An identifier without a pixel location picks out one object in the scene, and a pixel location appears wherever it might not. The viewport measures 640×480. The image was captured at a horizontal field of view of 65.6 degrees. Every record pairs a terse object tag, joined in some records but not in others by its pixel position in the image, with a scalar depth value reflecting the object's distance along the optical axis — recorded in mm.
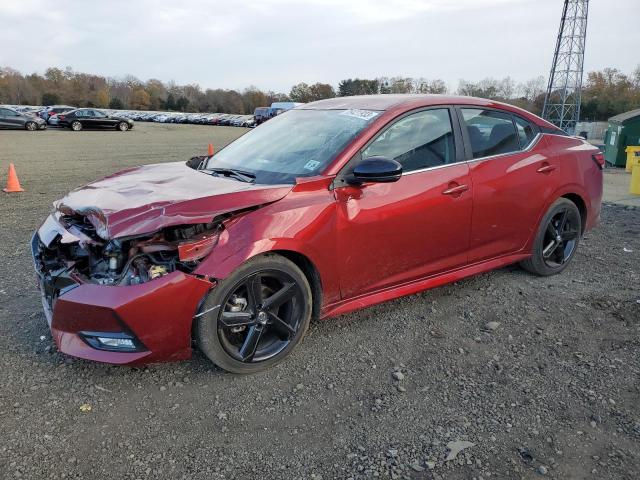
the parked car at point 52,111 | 34566
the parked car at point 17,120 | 29969
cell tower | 48062
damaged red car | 2785
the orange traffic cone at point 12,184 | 9516
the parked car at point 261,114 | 46431
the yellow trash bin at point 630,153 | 13258
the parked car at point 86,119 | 31938
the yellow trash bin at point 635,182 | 9516
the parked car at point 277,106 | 45438
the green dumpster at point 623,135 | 15188
